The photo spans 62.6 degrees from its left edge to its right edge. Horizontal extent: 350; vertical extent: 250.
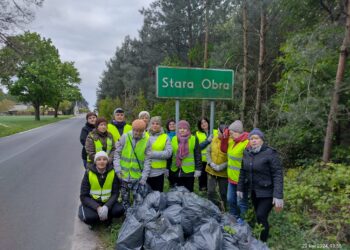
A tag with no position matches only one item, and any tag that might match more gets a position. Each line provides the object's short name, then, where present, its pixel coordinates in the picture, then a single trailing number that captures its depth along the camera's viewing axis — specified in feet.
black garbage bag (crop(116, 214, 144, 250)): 11.14
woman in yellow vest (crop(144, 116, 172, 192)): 15.26
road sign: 17.13
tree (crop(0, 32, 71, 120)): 119.55
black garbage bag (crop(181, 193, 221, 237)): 11.37
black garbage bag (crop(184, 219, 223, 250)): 10.11
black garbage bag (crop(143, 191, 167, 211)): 12.83
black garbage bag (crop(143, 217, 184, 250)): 10.25
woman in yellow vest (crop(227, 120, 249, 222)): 13.76
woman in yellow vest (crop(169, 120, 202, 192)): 15.81
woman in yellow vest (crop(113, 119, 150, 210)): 14.80
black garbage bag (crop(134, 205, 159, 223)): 11.91
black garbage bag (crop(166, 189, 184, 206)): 12.90
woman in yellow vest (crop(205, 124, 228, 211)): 15.03
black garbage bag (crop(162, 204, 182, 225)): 11.50
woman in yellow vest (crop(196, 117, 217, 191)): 18.55
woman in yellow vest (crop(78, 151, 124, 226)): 13.94
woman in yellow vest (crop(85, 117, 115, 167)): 16.06
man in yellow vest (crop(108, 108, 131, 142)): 18.22
